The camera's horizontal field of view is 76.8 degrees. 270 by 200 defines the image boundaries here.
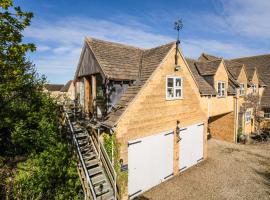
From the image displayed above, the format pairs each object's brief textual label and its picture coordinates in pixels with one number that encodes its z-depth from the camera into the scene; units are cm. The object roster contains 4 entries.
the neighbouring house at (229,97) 1691
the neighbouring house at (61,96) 1256
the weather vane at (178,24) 1135
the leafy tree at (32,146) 802
